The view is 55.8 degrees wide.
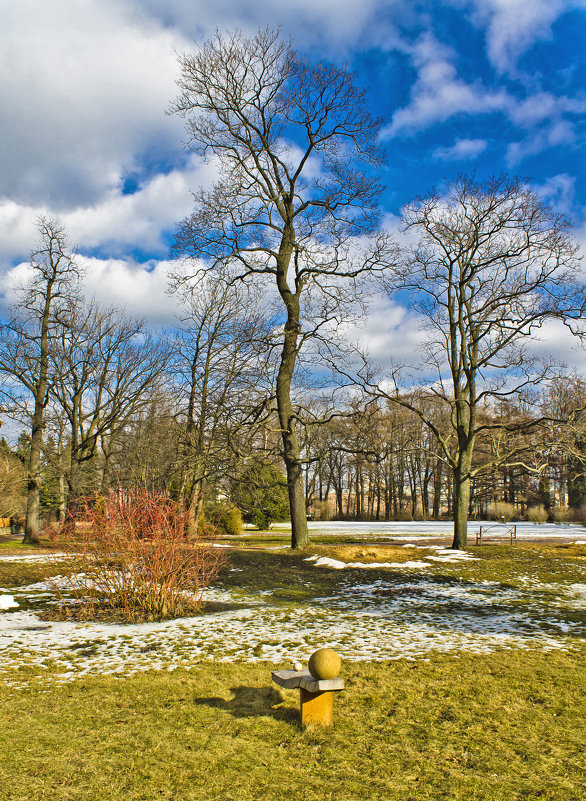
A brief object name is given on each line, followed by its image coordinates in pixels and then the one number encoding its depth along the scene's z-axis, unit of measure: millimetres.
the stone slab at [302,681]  4152
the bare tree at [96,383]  24266
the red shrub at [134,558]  7855
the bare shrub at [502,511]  41947
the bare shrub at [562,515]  37594
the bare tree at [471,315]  16859
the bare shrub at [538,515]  38281
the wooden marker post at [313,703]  4285
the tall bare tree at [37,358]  20641
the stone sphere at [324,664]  4203
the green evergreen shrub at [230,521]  28312
